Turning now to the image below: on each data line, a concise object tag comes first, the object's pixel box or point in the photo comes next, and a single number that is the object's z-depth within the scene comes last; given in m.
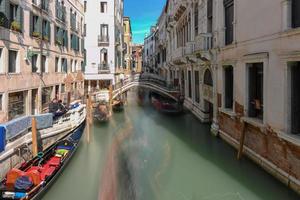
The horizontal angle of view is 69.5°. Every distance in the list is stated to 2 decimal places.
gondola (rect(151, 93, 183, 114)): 13.21
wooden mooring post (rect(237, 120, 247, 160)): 6.30
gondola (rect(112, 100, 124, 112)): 14.45
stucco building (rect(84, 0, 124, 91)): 17.36
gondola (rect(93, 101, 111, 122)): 11.47
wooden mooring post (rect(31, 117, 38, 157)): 6.30
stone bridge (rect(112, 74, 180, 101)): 14.92
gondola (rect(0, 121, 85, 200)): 4.62
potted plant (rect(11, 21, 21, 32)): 7.36
